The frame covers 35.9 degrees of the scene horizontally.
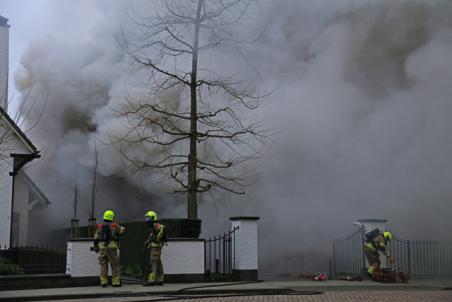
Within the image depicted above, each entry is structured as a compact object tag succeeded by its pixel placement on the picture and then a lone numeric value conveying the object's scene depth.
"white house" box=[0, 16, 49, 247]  21.45
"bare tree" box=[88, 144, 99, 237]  23.39
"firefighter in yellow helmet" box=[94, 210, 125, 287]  14.66
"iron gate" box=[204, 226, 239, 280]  16.81
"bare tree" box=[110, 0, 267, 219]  20.95
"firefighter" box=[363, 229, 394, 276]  17.44
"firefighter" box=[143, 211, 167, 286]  14.92
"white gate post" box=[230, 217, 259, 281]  16.61
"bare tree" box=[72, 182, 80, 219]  26.24
